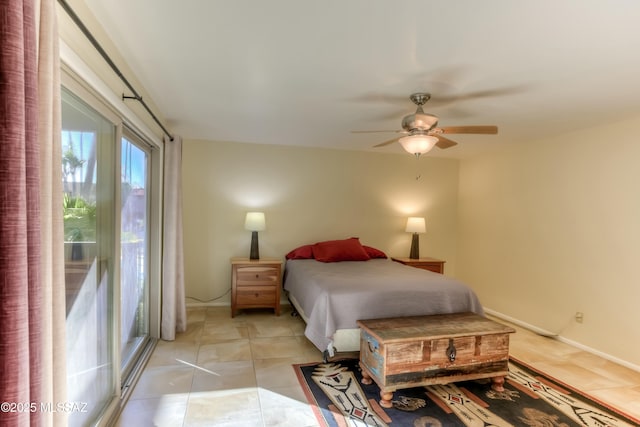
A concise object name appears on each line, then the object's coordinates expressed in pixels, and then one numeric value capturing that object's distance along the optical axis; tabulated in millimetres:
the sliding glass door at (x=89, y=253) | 1549
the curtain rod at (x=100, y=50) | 1224
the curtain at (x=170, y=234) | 3227
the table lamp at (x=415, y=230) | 4773
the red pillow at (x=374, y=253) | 4646
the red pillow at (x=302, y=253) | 4387
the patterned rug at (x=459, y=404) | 2098
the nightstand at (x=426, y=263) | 4672
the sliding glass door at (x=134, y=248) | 2436
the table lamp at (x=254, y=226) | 4184
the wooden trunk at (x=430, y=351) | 2262
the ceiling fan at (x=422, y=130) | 2461
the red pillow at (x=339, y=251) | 4217
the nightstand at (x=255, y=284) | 4016
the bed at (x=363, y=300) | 2734
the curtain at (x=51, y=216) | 796
